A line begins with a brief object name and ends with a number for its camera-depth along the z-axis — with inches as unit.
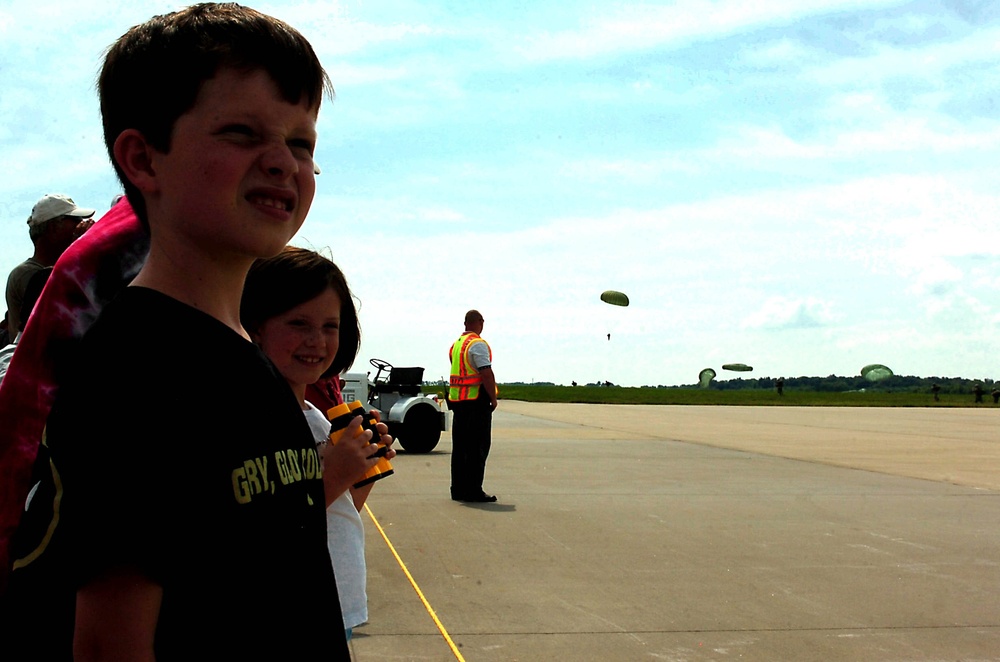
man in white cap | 134.2
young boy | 41.2
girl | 91.9
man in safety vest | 362.0
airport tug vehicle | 573.3
